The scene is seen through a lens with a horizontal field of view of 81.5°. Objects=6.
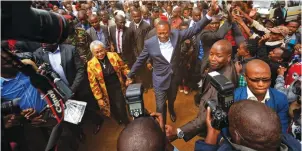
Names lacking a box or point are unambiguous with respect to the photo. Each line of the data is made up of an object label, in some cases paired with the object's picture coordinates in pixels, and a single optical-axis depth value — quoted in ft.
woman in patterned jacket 8.61
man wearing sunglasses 5.32
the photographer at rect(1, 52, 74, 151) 6.00
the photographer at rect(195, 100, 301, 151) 3.12
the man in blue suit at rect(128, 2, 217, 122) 8.50
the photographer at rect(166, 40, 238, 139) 5.59
